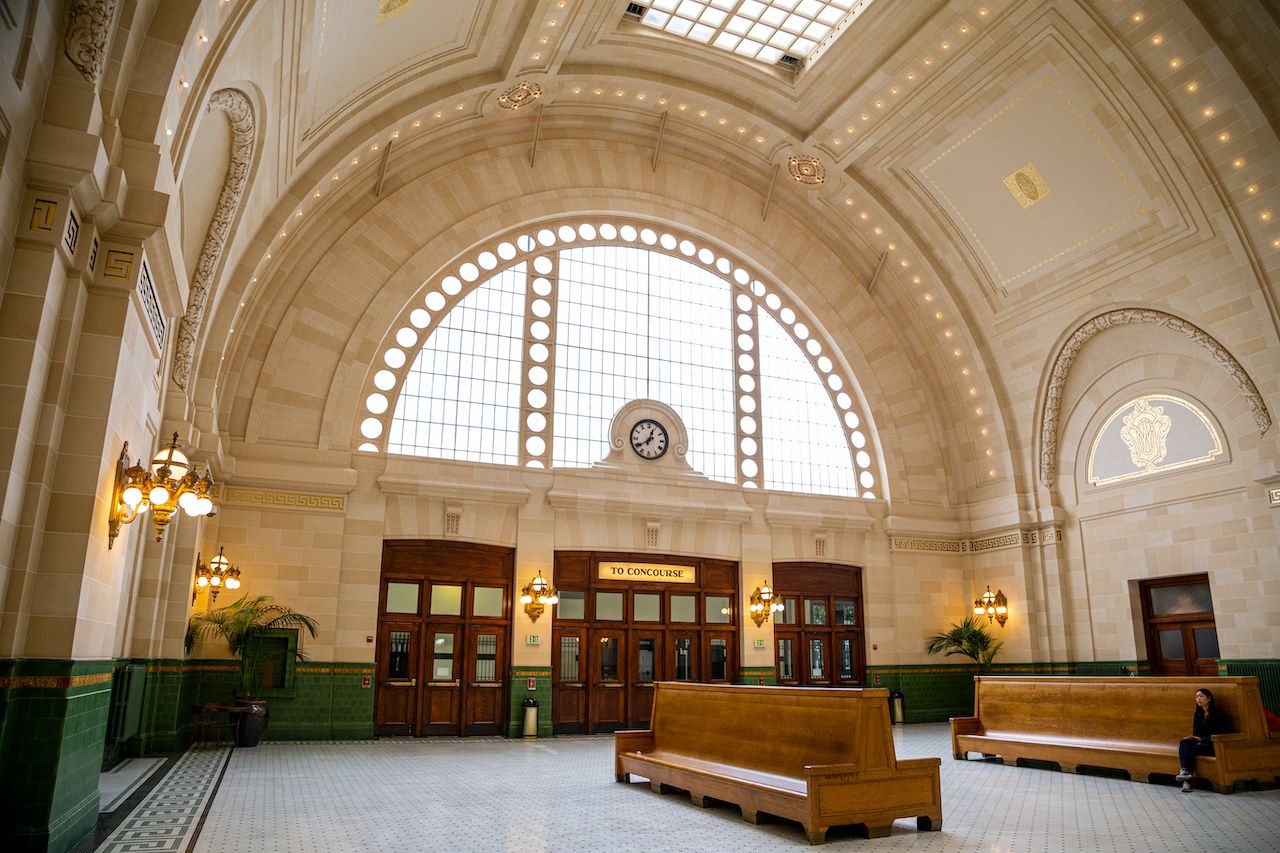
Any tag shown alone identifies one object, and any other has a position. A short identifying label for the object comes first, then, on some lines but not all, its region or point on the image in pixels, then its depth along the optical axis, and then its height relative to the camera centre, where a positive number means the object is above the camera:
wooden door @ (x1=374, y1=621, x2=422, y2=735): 16.89 -0.76
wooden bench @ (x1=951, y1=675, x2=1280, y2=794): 10.20 -1.01
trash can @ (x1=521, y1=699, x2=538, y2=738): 17.41 -1.50
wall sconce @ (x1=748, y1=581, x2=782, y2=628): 19.87 +0.90
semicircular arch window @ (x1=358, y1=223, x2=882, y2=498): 18.73 +6.38
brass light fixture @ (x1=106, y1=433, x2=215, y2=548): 7.61 +1.30
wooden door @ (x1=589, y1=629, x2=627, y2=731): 18.62 -0.81
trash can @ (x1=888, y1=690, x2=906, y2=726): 20.50 -1.42
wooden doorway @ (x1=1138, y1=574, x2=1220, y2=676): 17.39 +0.51
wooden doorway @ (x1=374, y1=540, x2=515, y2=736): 17.12 +0.01
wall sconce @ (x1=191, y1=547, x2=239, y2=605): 15.05 +1.04
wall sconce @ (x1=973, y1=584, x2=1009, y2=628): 21.39 +1.01
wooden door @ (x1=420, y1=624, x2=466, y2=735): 17.23 -0.82
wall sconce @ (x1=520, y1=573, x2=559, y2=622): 17.89 +0.90
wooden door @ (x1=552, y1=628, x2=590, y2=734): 18.27 -0.81
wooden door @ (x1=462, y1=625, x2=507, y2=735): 17.56 -0.84
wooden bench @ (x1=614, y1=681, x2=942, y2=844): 7.88 -1.16
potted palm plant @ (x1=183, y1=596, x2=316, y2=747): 14.54 +0.00
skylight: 17.81 +12.79
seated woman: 10.23 -0.98
